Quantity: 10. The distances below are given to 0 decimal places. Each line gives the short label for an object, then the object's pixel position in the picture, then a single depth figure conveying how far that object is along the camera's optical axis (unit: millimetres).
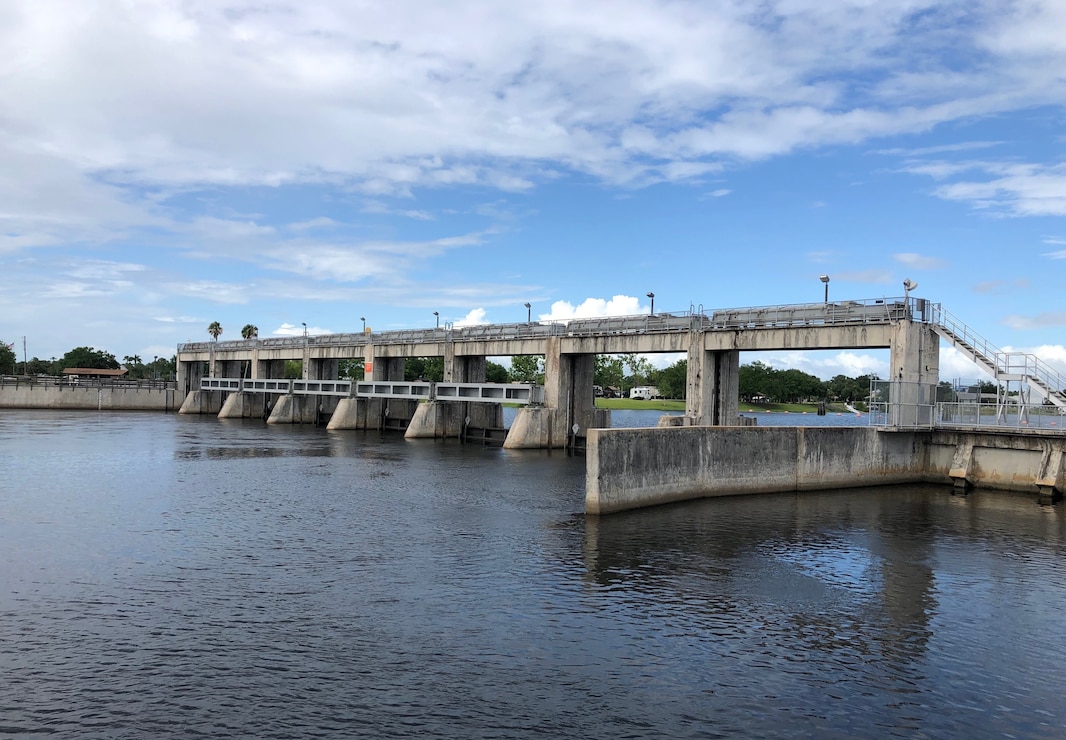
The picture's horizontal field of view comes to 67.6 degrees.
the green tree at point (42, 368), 186588
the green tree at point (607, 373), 197000
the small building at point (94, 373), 171000
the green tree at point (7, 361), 166625
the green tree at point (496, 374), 190400
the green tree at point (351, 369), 169625
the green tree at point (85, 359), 185500
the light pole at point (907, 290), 40156
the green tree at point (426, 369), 159625
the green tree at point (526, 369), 166625
